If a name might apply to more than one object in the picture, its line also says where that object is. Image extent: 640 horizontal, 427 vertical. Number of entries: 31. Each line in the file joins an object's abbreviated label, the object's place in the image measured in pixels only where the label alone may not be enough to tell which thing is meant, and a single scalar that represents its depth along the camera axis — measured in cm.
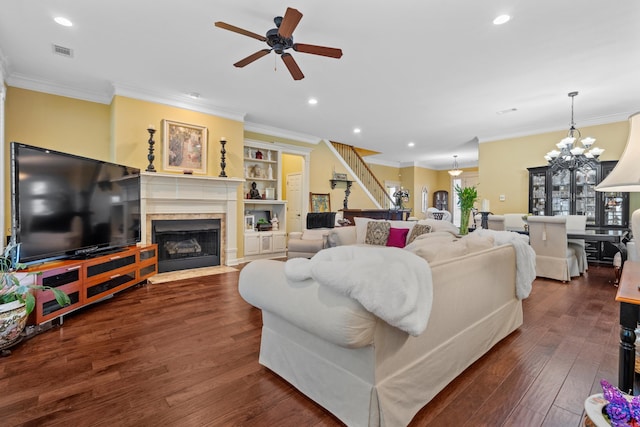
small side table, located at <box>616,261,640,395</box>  121
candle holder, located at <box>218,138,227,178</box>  515
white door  729
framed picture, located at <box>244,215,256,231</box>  612
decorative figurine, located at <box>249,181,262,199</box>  629
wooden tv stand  254
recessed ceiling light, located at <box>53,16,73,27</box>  280
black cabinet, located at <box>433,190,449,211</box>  1192
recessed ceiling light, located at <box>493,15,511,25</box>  269
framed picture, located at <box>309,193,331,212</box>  740
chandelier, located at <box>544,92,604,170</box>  475
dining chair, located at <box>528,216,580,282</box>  417
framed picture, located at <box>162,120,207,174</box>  473
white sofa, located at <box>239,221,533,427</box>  131
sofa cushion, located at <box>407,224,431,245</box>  436
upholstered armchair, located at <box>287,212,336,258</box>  461
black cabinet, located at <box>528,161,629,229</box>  529
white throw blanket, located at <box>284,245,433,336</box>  116
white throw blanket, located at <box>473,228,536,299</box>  245
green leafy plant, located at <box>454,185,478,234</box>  329
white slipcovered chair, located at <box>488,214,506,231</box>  505
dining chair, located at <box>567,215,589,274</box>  454
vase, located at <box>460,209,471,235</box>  345
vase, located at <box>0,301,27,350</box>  210
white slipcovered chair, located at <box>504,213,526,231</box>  575
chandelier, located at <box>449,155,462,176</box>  945
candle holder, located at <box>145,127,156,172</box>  447
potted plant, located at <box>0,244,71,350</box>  212
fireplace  451
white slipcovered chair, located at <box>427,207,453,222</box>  771
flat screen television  253
